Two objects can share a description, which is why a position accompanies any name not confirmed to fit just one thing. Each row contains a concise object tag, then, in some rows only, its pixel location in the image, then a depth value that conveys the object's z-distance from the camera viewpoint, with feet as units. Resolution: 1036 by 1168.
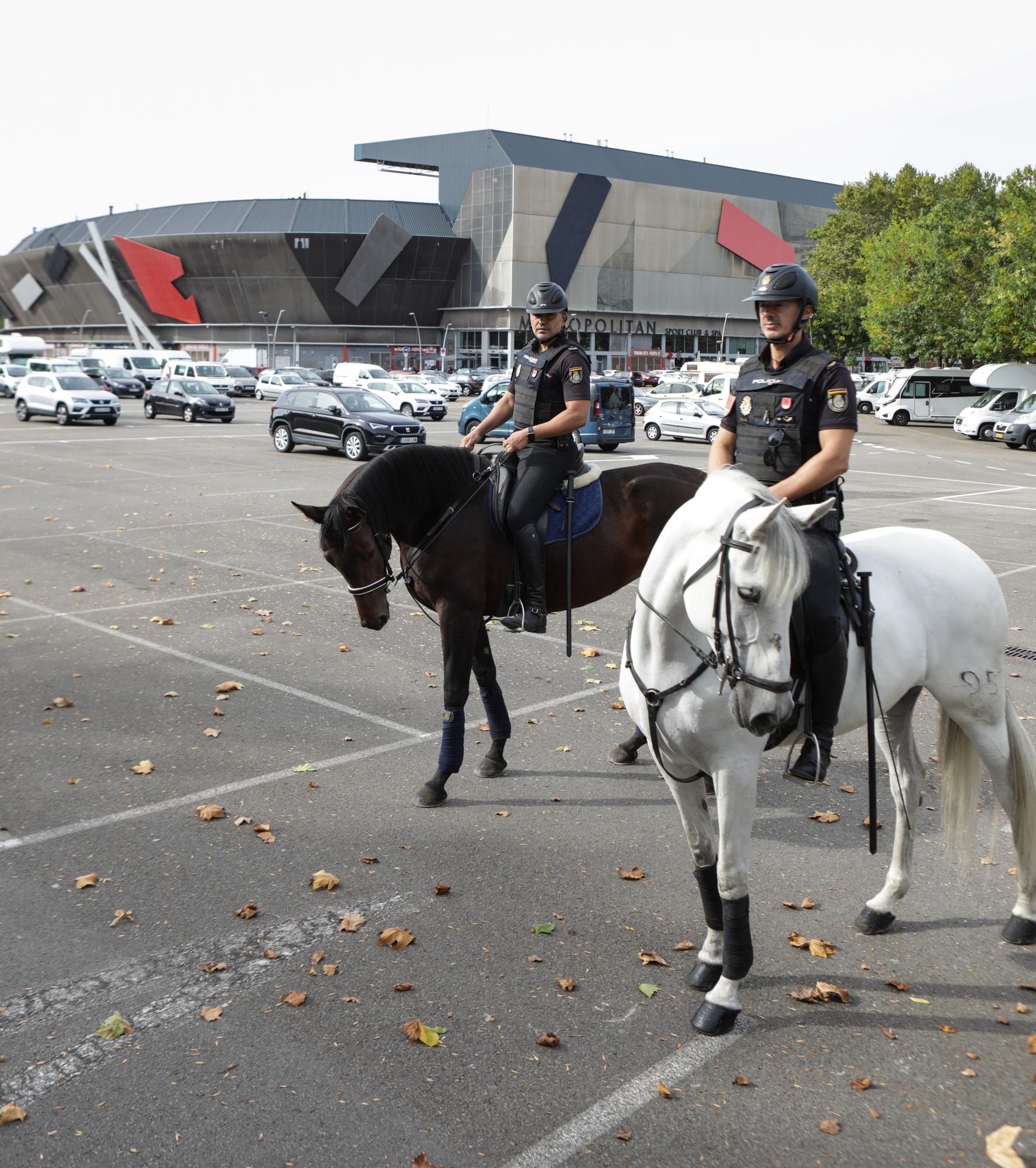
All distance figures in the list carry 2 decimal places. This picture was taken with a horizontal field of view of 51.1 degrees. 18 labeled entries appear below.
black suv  90.68
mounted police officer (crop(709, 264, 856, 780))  13.43
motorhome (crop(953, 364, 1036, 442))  134.41
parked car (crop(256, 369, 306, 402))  199.41
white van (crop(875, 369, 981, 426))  165.17
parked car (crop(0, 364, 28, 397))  174.19
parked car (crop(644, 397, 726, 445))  115.65
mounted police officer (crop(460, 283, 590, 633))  20.71
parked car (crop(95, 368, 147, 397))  194.49
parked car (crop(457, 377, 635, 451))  100.83
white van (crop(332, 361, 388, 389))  186.70
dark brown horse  19.30
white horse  10.95
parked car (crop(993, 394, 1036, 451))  119.75
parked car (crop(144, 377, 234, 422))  136.36
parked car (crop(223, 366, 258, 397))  209.56
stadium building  294.46
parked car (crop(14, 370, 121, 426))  124.16
